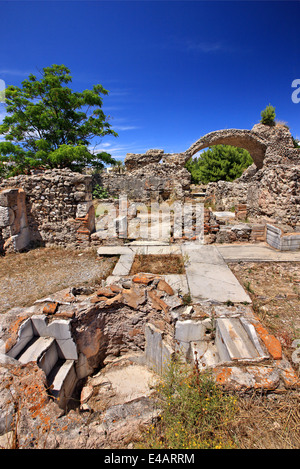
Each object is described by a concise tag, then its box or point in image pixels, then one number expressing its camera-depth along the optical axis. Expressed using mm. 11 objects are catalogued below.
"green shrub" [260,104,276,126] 17656
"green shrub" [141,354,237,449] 1732
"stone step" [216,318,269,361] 2454
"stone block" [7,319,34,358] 2773
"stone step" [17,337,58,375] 2780
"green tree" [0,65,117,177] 13477
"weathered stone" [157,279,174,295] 3463
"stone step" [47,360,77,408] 2711
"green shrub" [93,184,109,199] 13866
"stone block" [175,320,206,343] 2998
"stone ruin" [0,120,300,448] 2098
